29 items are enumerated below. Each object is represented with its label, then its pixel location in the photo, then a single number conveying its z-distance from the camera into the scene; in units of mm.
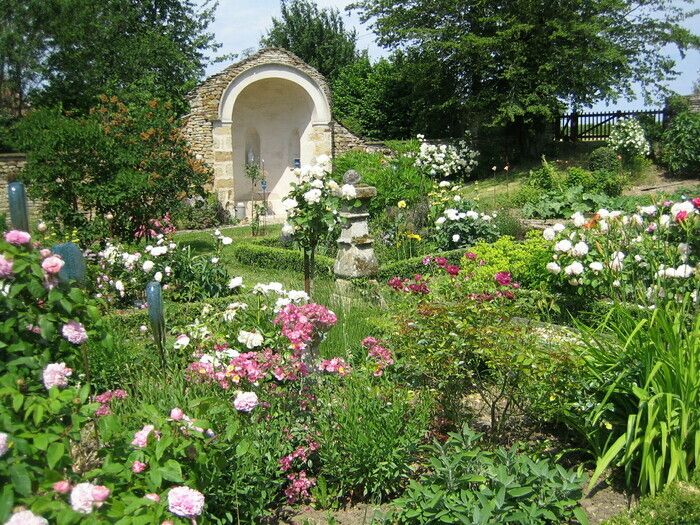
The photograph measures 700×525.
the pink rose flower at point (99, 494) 1861
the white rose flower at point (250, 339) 3701
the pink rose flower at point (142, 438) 2307
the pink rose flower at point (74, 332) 2207
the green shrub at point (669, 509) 2730
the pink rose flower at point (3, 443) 1729
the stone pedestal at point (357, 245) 6926
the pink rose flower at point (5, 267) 2068
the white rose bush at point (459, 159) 17938
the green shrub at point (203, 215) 14094
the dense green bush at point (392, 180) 11156
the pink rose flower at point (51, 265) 2158
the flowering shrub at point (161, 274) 6859
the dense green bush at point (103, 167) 9039
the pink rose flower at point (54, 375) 2080
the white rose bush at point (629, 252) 4551
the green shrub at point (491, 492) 2729
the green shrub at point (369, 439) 3191
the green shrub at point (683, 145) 16516
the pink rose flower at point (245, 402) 2830
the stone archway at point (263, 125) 15477
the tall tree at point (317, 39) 28078
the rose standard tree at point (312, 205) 5605
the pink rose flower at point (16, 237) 2182
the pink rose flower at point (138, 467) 2256
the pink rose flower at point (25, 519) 1670
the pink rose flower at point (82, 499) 1823
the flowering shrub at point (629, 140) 17484
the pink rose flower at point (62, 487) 1837
